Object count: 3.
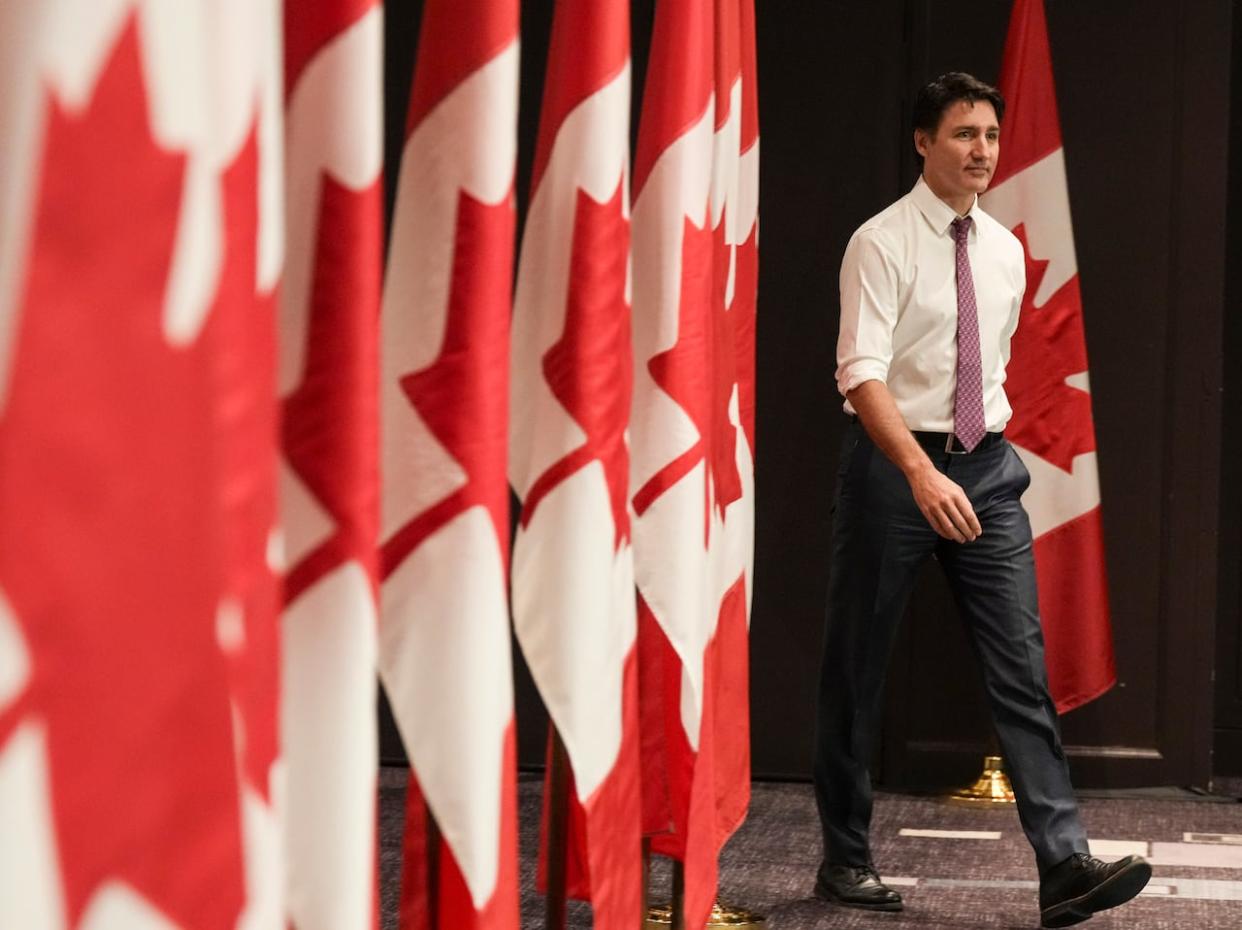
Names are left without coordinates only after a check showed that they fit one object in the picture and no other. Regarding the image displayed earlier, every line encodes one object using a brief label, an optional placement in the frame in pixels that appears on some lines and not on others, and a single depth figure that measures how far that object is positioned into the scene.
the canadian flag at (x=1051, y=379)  9.25
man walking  6.78
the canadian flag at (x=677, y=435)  5.07
